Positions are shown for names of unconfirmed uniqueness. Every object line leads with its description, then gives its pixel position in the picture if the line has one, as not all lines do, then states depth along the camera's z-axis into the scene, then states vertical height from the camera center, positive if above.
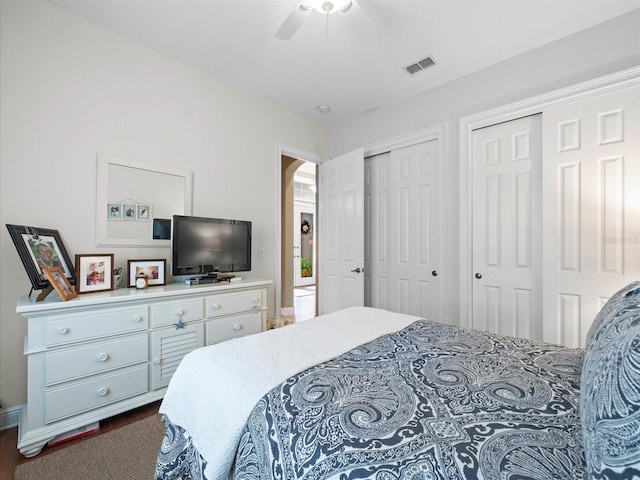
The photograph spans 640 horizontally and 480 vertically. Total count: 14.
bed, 0.59 -0.46
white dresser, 1.67 -0.68
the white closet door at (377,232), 3.58 +0.12
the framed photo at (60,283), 1.72 -0.25
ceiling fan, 1.84 +1.50
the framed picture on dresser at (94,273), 1.97 -0.22
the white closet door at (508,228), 2.54 +0.13
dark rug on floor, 1.52 -1.17
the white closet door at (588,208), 2.09 +0.26
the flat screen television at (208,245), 2.47 -0.04
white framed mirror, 2.30 +0.33
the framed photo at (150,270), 2.32 -0.23
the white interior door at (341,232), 3.49 +0.12
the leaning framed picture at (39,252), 1.79 -0.07
